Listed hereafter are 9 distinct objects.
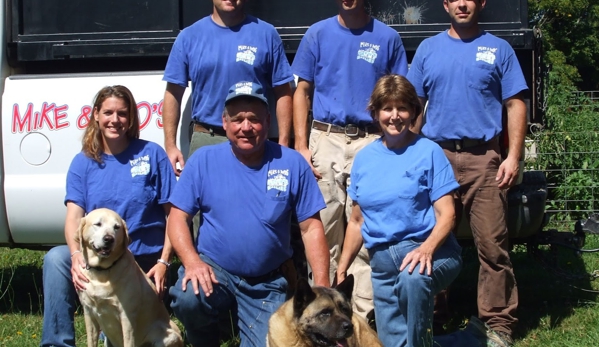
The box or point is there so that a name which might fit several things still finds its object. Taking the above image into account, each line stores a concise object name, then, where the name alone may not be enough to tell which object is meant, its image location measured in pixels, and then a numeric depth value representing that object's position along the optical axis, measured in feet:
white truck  16.43
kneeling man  13.33
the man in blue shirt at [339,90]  15.39
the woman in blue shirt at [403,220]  12.89
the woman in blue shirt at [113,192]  14.38
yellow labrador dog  13.07
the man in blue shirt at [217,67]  15.21
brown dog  11.95
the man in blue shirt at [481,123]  15.16
